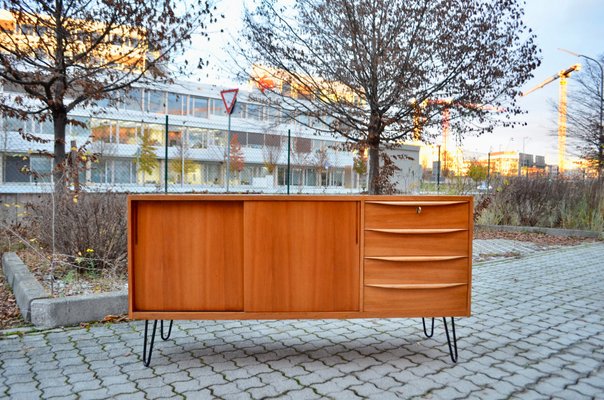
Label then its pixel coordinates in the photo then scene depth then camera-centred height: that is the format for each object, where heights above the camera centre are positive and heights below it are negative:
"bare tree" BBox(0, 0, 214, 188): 6.47 +1.95
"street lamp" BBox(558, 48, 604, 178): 21.31 +3.71
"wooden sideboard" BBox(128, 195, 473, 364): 3.05 -0.47
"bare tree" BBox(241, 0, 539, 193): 7.26 +1.98
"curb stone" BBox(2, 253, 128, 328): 3.83 -1.03
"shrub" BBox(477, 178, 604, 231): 12.52 -0.38
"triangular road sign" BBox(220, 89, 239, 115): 9.54 +1.76
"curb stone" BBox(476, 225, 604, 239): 11.50 -1.07
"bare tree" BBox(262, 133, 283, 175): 13.31 +0.96
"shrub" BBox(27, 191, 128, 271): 5.45 -0.57
